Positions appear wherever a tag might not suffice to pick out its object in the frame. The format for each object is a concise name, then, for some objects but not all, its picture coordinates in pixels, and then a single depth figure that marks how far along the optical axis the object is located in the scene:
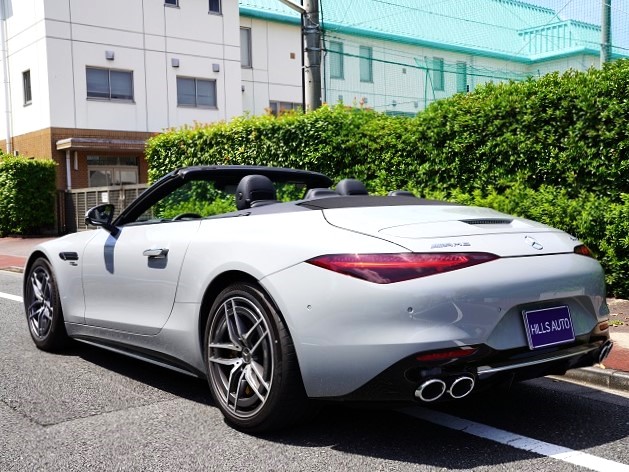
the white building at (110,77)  24.28
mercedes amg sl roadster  3.29
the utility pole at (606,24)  11.20
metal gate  19.41
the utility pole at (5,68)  26.27
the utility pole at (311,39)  10.75
